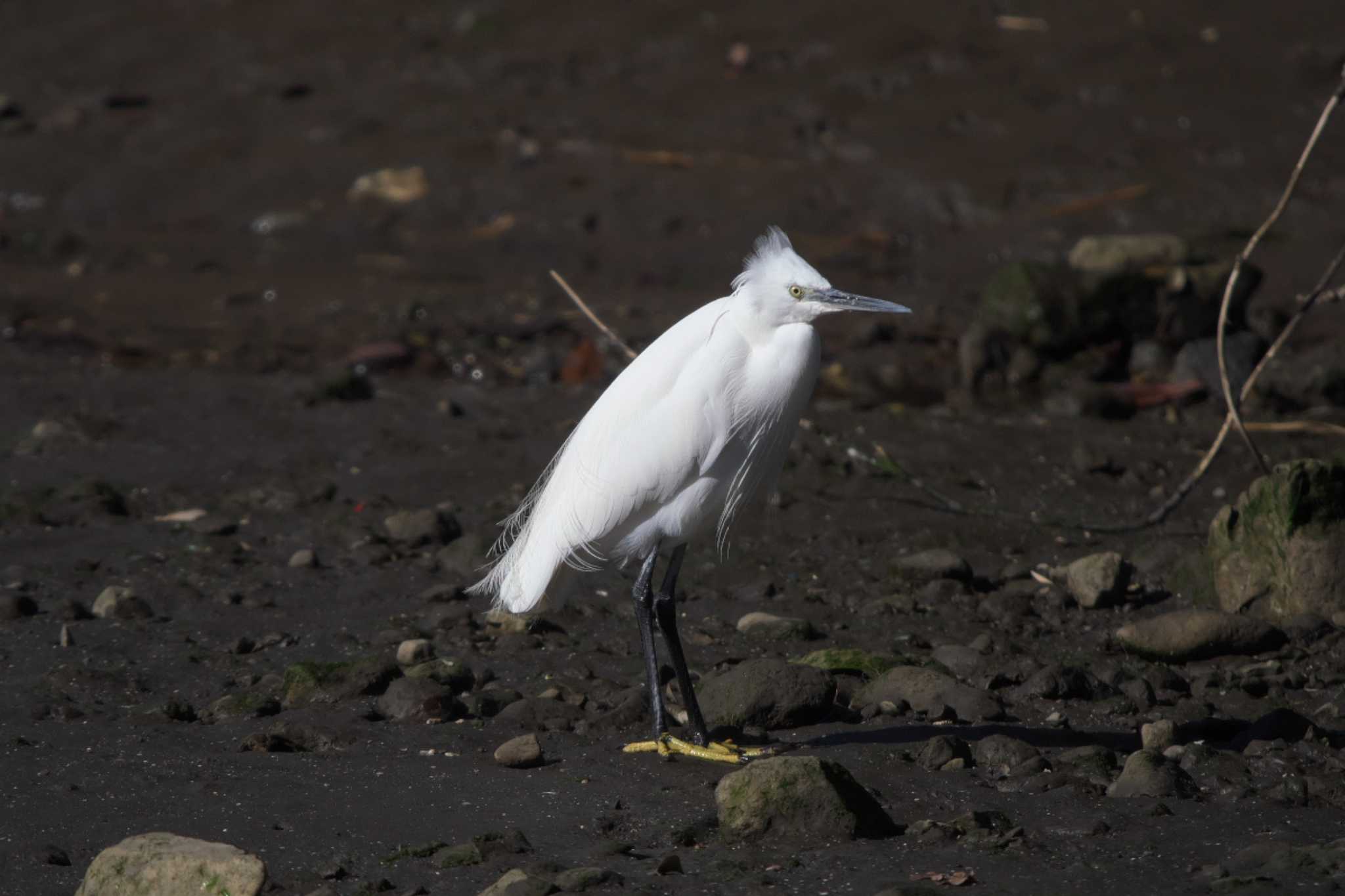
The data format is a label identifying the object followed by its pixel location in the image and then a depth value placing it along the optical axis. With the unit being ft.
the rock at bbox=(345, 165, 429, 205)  82.94
